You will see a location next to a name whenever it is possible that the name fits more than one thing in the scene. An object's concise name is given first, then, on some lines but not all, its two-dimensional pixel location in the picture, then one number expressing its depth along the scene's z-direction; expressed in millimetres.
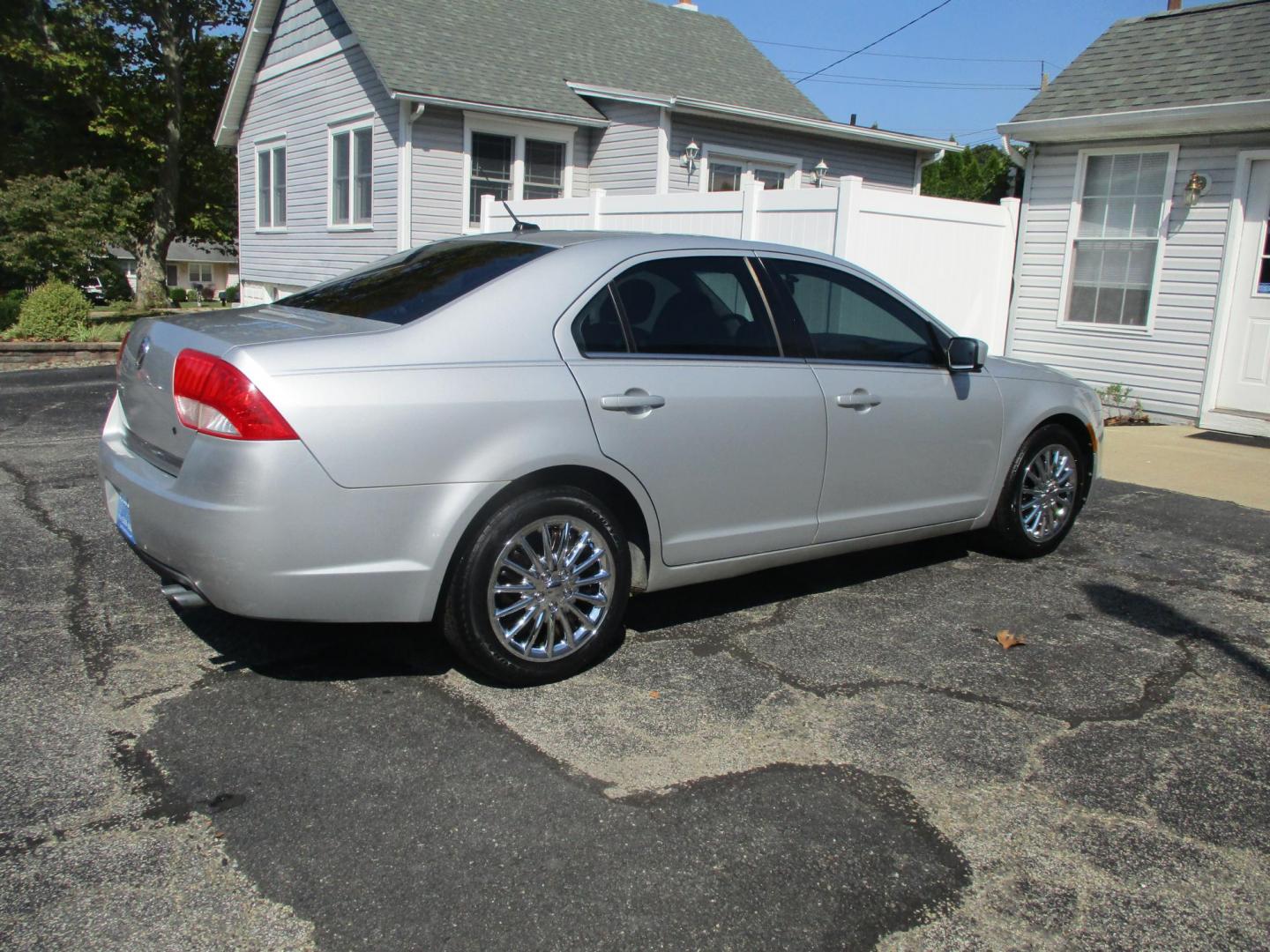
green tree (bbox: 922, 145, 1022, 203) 26016
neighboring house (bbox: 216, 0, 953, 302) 15758
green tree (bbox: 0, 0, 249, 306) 27000
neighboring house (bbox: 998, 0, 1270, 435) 10062
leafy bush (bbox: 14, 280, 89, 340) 15289
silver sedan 3365
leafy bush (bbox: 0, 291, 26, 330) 16797
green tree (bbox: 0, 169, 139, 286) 19656
